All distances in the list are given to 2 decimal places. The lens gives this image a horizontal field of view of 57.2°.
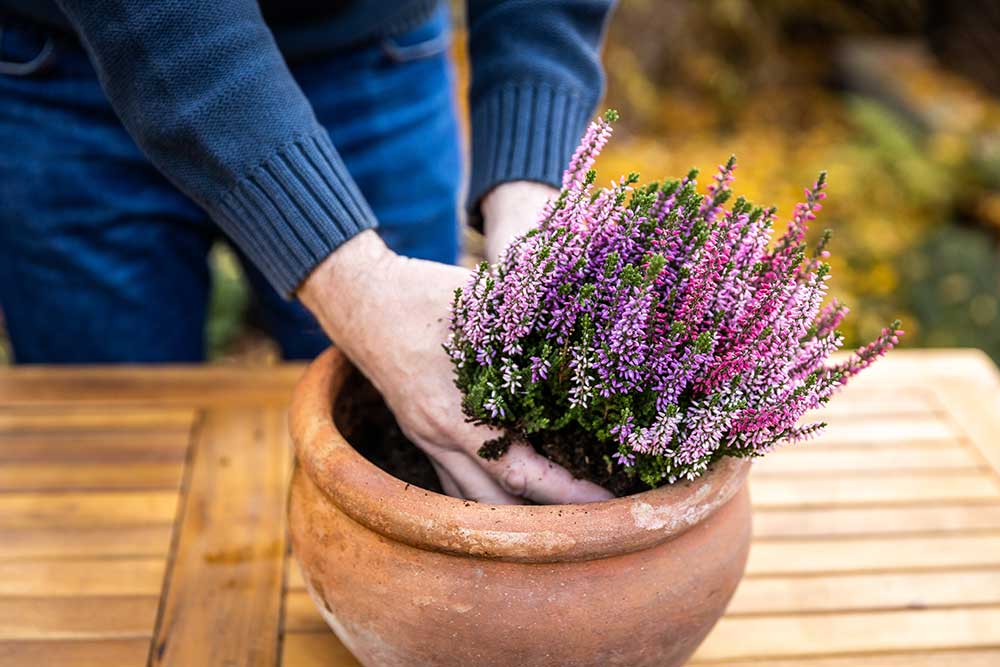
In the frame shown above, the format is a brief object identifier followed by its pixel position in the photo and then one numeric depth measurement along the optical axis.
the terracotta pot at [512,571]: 0.80
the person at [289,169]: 0.97
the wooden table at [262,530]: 1.07
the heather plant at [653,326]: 0.81
